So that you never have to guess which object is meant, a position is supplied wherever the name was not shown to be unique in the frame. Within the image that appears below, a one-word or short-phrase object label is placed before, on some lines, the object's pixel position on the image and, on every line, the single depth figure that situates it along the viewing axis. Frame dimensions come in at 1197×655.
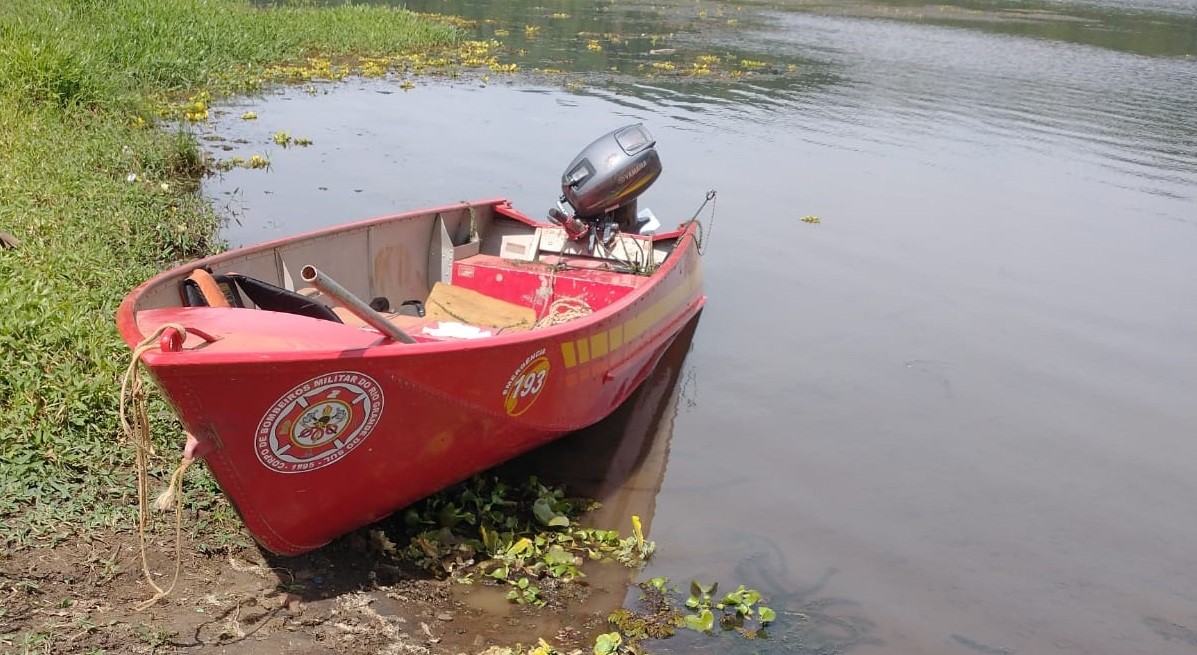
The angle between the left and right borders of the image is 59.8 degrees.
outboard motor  7.00
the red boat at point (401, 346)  3.68
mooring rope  3.46
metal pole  3.39
